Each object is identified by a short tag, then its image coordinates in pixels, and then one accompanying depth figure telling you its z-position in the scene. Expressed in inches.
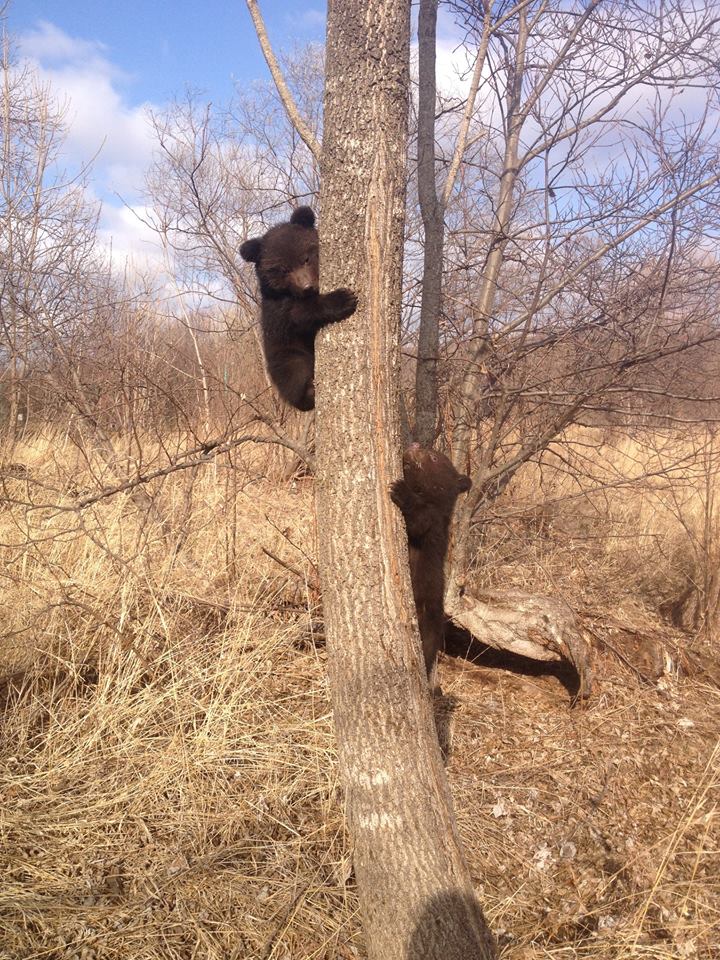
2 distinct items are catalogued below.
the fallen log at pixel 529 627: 183.3
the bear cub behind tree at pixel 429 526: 144.8
